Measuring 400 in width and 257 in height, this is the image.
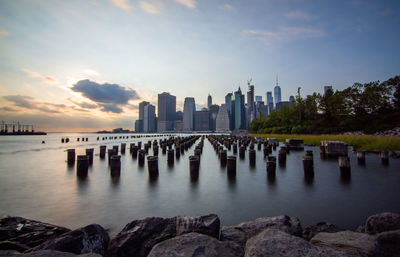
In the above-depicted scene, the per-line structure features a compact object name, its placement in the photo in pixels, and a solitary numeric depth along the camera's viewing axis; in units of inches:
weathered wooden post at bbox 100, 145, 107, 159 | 805.1
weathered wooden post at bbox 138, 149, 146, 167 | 617.4
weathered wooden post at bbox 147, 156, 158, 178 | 452.4
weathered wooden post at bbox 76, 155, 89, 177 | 474.3
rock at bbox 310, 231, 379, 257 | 112.8
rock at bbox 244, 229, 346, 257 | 105.3
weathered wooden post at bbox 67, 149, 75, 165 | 653.4
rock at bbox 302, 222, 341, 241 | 171.9
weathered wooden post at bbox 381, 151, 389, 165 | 570.3
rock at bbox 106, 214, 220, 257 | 147.5
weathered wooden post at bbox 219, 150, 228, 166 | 621.7
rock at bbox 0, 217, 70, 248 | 167.0
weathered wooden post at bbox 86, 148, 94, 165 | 684.7
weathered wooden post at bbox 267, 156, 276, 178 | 442.6
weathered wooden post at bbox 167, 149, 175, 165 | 644.1
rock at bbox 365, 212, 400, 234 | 158.7
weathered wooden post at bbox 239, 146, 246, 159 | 779.4
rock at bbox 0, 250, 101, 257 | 116.8
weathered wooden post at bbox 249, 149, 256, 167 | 596.2
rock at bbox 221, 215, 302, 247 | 158.2
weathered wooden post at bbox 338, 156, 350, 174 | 433.7
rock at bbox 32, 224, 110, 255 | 141.3
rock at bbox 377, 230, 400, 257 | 124.2
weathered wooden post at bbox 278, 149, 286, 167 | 600.4
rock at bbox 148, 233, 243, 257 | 115.5
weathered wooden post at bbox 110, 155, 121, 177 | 463.5
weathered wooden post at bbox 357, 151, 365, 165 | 581.9
